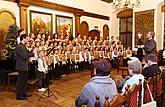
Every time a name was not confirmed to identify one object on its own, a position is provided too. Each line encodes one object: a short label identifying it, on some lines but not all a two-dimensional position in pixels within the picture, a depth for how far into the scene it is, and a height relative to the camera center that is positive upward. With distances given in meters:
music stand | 3.30 -1.10
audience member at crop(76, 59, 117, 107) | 1.35 -0.37
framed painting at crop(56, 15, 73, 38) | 6.50 +1.16
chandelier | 7.11 +2.44
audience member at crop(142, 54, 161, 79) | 2.34 -0.32
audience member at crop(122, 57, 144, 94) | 1.86 -0.31
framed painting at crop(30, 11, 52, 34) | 5.69 +1.17
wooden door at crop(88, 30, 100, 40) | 8.07 +0.95
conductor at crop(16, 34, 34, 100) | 3.19 -0.35
